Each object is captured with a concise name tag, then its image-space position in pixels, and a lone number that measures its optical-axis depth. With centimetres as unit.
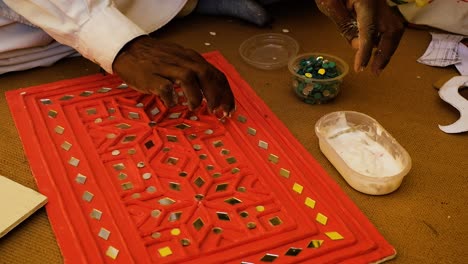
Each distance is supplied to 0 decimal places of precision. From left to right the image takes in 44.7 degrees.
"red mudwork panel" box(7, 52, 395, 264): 72
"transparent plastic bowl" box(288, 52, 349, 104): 98
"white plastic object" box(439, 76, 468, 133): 95
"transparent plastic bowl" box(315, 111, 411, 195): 82
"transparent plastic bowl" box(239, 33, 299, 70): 112
